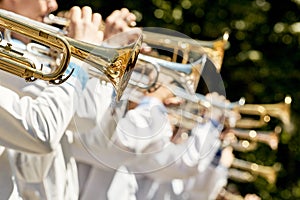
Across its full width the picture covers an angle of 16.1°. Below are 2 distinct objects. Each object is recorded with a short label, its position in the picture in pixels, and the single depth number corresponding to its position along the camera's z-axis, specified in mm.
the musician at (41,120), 3820
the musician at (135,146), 4230
